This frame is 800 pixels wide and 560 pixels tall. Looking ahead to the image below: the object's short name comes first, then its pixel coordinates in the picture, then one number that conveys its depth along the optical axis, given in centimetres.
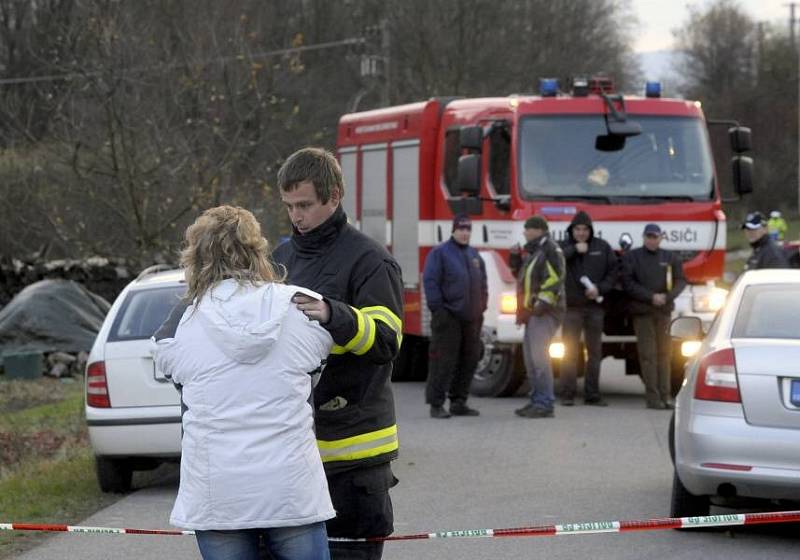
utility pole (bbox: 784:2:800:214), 7829
